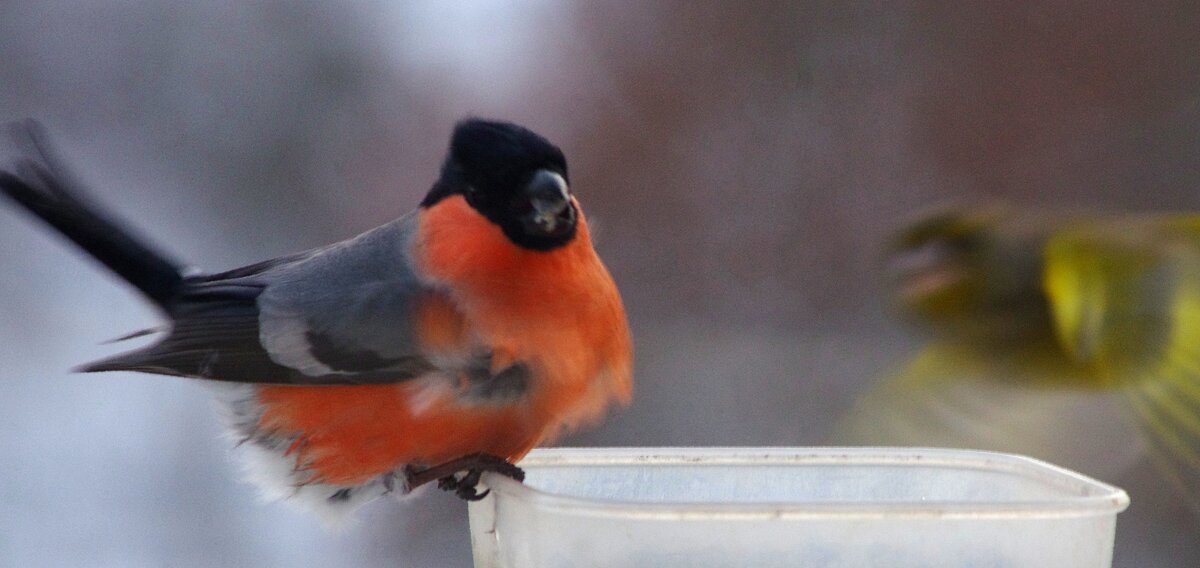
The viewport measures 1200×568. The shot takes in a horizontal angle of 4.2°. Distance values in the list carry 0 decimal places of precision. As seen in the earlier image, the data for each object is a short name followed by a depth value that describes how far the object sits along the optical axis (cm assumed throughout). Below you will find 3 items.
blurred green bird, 348
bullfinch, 336
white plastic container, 329
